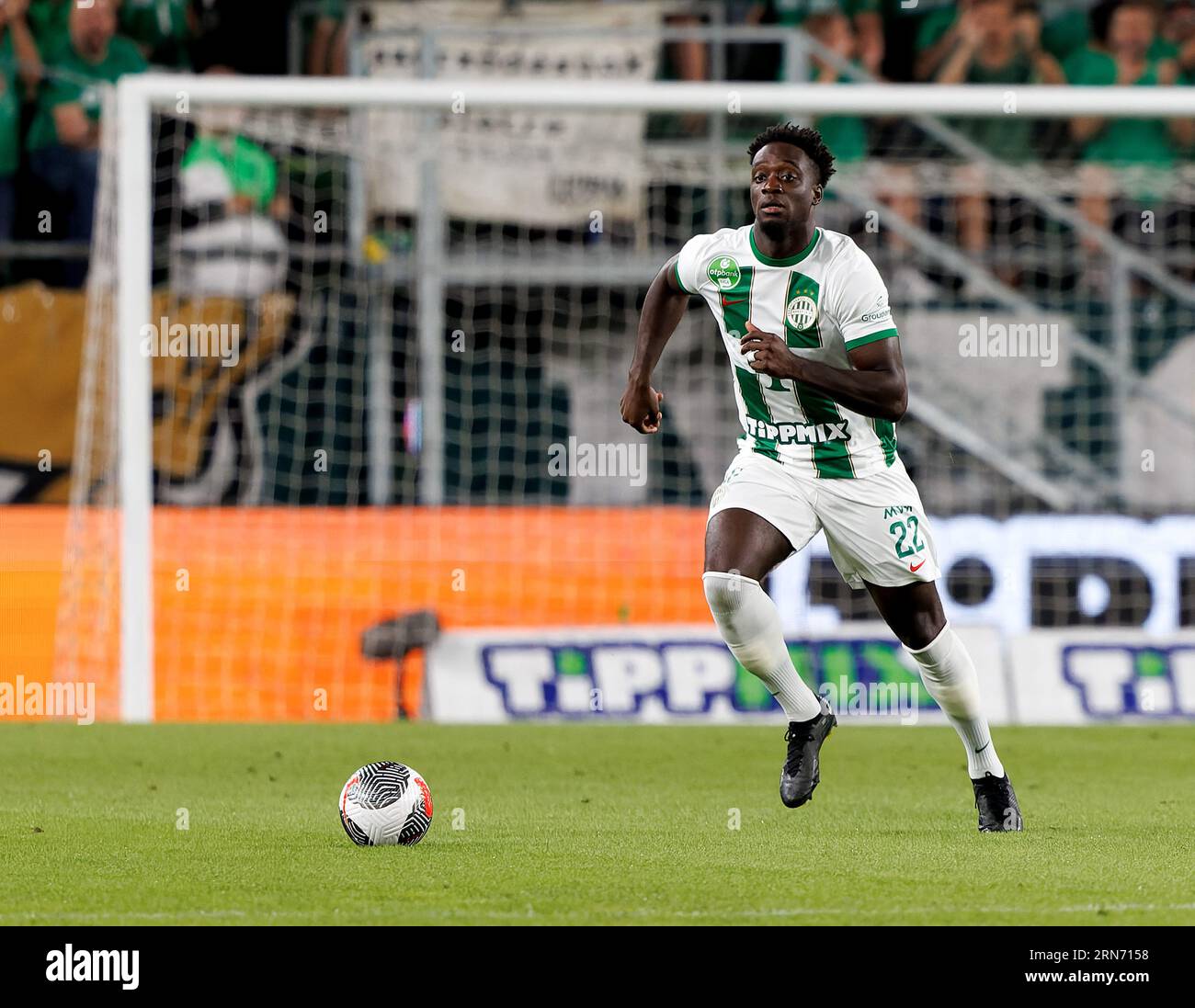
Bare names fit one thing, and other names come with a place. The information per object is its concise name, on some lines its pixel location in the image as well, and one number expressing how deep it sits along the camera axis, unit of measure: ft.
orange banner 39.11
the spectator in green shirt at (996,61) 51.65
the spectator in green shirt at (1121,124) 50.44
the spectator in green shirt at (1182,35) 52.80
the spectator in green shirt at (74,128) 48.11
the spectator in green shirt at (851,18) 52.70
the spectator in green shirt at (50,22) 49.65
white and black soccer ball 21.62
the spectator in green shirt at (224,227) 46.01
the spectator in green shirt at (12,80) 48.19
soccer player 22.70
